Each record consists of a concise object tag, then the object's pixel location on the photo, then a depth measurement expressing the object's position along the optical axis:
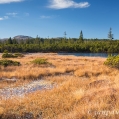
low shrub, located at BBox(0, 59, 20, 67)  13.11
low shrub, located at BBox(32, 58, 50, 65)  14.99
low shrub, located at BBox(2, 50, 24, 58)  24.91
